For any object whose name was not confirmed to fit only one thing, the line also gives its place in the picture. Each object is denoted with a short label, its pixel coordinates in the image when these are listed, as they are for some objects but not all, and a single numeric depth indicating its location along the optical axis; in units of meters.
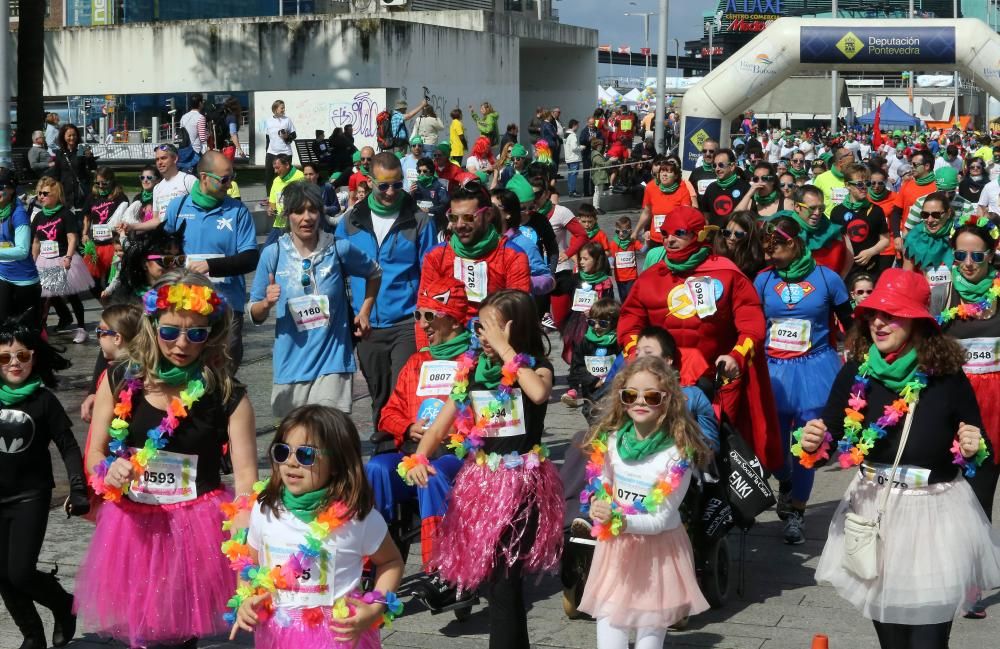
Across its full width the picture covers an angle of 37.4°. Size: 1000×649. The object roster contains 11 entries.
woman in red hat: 5.04
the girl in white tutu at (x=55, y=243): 13.58
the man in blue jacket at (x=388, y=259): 8.39
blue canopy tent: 62.31
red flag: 42.29
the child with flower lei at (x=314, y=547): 4.36
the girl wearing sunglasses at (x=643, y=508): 5.28
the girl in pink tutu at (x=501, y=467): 5.72
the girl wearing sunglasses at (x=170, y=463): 4.96
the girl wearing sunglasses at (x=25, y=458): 5.71
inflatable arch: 24.12
